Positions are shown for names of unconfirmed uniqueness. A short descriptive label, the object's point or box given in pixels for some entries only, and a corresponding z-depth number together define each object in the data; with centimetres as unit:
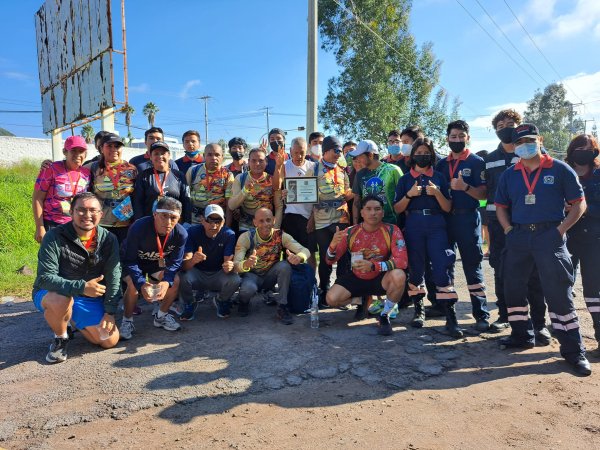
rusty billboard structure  1148
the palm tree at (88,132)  4456
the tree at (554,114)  4434
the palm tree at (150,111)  5331
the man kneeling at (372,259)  464
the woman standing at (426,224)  447
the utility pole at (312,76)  1002
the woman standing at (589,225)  407
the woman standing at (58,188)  474
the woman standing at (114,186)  500
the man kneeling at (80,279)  390
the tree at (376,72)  1967
